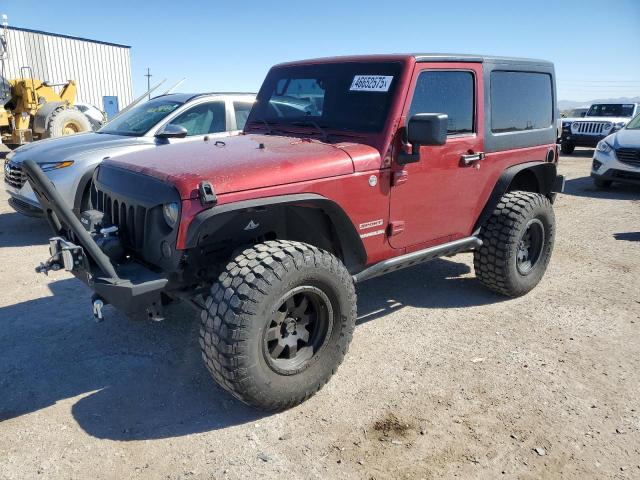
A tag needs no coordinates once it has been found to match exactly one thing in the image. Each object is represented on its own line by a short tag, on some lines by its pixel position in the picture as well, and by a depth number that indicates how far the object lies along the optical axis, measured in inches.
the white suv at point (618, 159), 381.4
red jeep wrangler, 108.7
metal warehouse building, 917.8
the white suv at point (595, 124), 605.0
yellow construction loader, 483.5
